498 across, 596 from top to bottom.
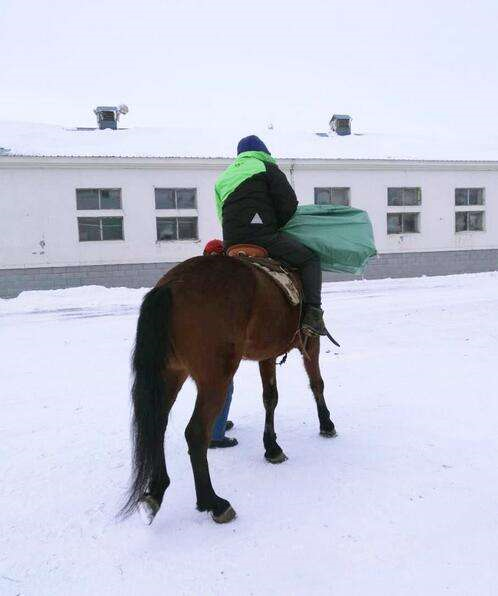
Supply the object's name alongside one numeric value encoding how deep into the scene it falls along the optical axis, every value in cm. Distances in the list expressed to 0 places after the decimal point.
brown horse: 275
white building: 1820
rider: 364
